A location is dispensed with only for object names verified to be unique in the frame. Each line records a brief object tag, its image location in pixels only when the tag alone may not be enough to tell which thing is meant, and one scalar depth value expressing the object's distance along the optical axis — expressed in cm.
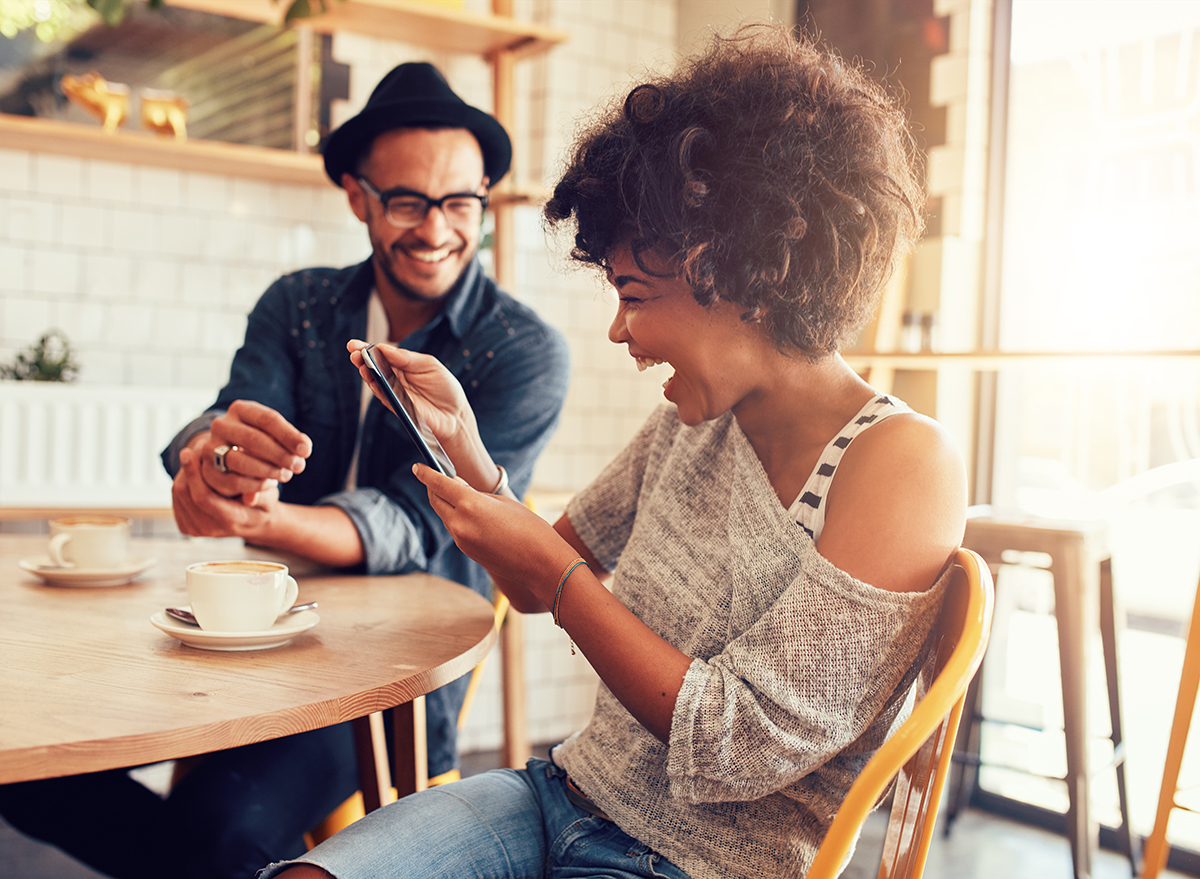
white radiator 255
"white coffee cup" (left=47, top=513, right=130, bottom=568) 134
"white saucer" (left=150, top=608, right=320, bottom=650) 101
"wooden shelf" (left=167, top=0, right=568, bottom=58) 272
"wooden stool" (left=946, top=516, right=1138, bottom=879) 219
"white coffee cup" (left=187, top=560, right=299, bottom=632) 102
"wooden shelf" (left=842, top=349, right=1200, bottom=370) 212
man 144
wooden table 79
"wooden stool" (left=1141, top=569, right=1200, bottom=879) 176
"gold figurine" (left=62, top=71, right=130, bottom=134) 267
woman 90
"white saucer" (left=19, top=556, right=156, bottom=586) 131
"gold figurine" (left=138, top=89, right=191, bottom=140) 270
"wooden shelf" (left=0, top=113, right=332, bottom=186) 253
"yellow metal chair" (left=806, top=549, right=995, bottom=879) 84
